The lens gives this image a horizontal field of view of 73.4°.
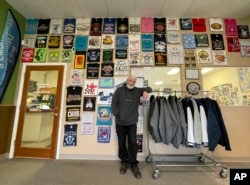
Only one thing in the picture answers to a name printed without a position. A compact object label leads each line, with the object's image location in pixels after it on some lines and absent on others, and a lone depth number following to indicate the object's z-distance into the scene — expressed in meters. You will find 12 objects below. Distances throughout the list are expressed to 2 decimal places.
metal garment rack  2.83
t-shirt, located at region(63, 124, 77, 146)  3.08
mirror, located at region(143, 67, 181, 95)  3.20
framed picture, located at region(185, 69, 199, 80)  3.23
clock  3.16
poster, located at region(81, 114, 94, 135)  3.11
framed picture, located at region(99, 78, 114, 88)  3.21
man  2.49
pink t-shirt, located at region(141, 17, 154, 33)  3.40
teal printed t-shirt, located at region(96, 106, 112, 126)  3.11
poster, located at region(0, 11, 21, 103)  2.95
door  3.12
